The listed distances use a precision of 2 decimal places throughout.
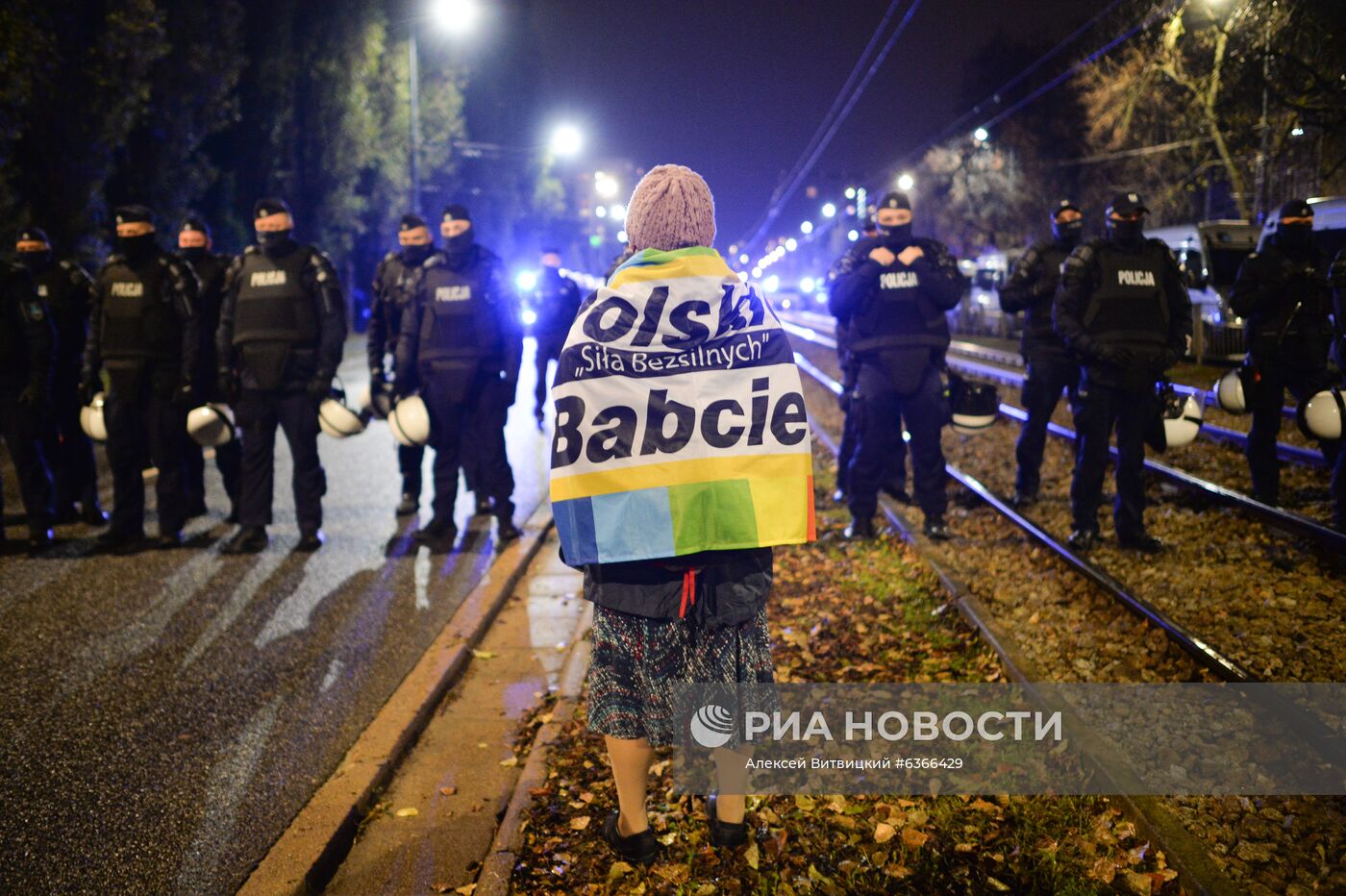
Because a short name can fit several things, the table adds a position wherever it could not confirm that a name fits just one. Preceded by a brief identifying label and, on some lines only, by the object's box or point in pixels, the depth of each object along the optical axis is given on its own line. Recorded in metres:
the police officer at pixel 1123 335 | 6.32
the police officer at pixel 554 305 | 12.34
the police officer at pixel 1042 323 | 7.58
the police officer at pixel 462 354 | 7.17
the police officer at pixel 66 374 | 8.00
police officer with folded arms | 6.84
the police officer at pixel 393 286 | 7.94
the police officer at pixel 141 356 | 7.07
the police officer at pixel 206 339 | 7.79
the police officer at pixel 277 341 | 6.91
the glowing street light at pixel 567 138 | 32.03
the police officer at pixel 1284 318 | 7.04
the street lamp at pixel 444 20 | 23.89
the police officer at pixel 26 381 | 7.20
